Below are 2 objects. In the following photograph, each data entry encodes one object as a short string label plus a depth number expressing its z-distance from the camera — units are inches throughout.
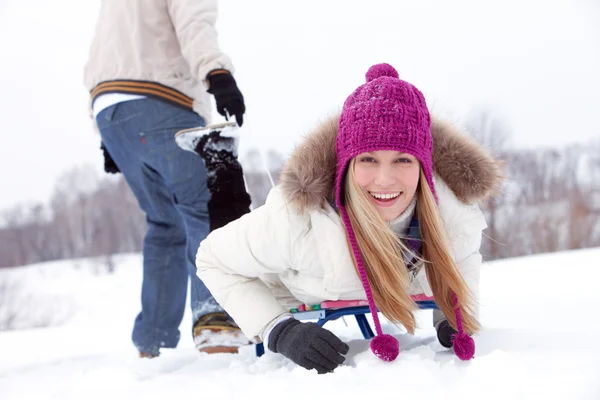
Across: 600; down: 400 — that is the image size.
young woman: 53.1
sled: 58.4
